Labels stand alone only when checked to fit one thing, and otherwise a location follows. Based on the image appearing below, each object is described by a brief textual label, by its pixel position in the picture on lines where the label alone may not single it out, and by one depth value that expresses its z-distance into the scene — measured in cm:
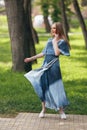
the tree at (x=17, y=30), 1156
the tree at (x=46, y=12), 3614
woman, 650
